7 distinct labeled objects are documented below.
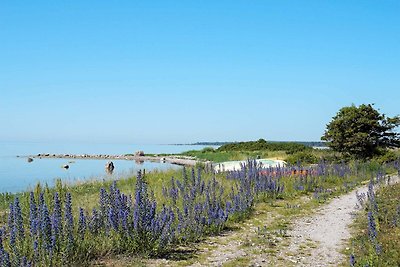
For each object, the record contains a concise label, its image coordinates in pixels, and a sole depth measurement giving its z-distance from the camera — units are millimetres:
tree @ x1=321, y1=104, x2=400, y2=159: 25859
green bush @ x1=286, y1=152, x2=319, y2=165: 25594
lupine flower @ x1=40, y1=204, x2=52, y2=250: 5439
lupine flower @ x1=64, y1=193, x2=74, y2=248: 5613
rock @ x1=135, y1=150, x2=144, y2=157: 73800
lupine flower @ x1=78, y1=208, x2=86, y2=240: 5984
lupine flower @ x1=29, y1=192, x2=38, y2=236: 5660
